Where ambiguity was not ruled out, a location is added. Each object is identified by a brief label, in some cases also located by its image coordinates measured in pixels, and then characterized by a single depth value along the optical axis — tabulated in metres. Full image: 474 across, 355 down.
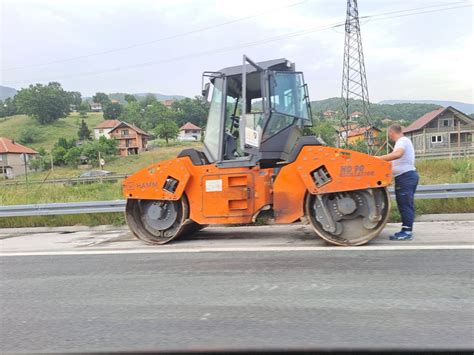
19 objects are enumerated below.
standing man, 5.87
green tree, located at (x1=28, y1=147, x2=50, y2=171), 50.92
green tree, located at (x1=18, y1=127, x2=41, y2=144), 93.81
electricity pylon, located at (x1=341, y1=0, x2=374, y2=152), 37.31
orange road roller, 5.70
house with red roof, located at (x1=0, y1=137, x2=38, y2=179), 58.43
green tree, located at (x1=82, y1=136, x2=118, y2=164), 56.90
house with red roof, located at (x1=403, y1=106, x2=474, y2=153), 53.66
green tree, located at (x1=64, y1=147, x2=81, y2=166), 53.91
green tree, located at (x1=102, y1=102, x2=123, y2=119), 120.38
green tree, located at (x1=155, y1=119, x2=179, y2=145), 67.38
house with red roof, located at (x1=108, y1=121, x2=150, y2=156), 73.69
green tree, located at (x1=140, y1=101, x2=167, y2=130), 76.27
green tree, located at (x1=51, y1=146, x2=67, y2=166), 55.94
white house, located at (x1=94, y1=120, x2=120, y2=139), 94.81
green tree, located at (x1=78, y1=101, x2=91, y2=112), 144.94
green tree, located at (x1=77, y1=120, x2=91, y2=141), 96.88
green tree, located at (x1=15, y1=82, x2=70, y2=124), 107.94
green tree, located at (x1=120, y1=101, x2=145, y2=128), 97.00
